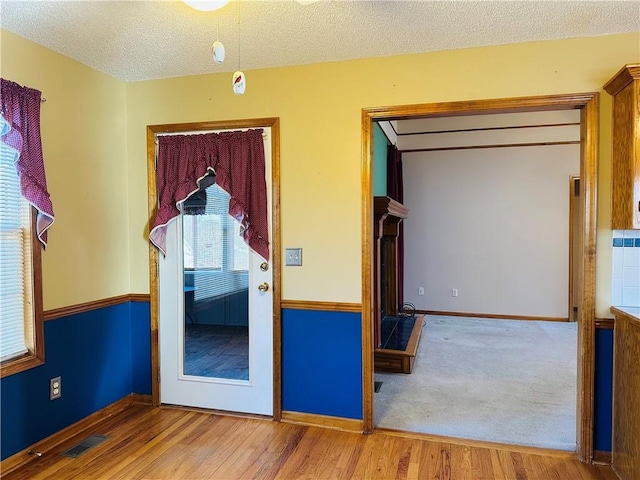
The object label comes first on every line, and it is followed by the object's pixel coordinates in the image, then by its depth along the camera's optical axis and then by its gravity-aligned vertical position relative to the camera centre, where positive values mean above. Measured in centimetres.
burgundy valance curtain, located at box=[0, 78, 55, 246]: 221 +50
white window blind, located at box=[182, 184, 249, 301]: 296 -14
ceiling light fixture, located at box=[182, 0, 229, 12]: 168 +93
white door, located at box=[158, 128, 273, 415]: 291 -60
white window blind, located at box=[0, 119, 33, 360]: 228 -16
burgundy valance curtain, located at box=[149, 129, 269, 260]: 285 +40
